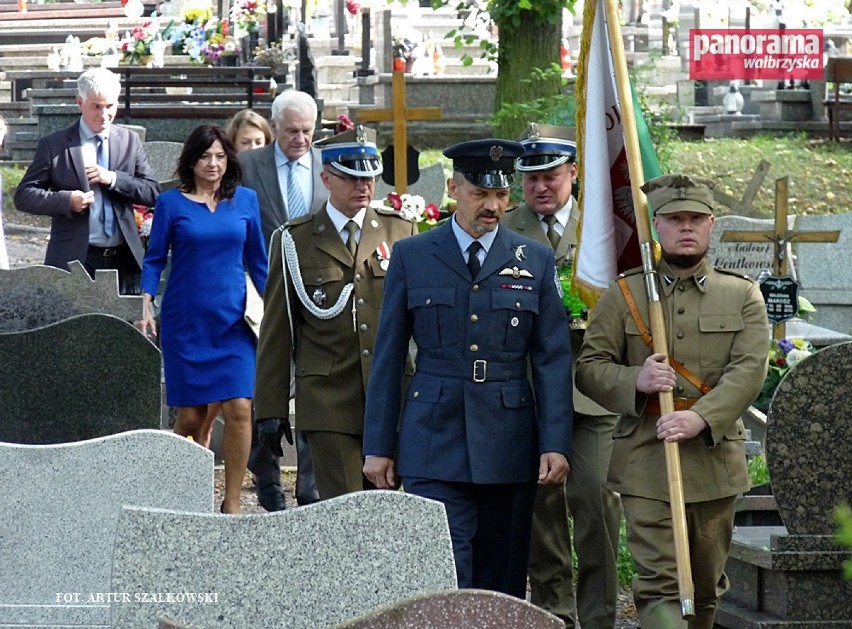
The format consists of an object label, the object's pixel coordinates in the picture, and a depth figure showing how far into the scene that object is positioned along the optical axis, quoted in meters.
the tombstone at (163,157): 29.52
